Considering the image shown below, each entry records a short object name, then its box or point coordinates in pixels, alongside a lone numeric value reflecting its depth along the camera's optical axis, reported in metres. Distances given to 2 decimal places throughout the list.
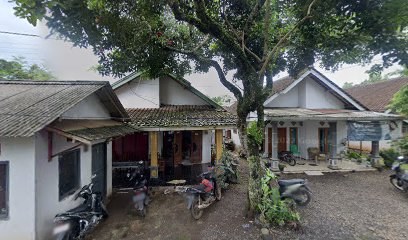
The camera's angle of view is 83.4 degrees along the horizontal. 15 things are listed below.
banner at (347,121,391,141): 12.35
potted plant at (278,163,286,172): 12.09
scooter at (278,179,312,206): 7.07
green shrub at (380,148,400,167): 13.45
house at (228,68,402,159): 12.25
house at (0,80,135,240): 4.81
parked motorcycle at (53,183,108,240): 5.08
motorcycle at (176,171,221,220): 6.74
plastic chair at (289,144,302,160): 14.78
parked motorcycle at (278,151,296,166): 13.41
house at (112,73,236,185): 10.46
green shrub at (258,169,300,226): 6.00
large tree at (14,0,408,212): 6.01
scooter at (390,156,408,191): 8.83
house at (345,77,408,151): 17.19
